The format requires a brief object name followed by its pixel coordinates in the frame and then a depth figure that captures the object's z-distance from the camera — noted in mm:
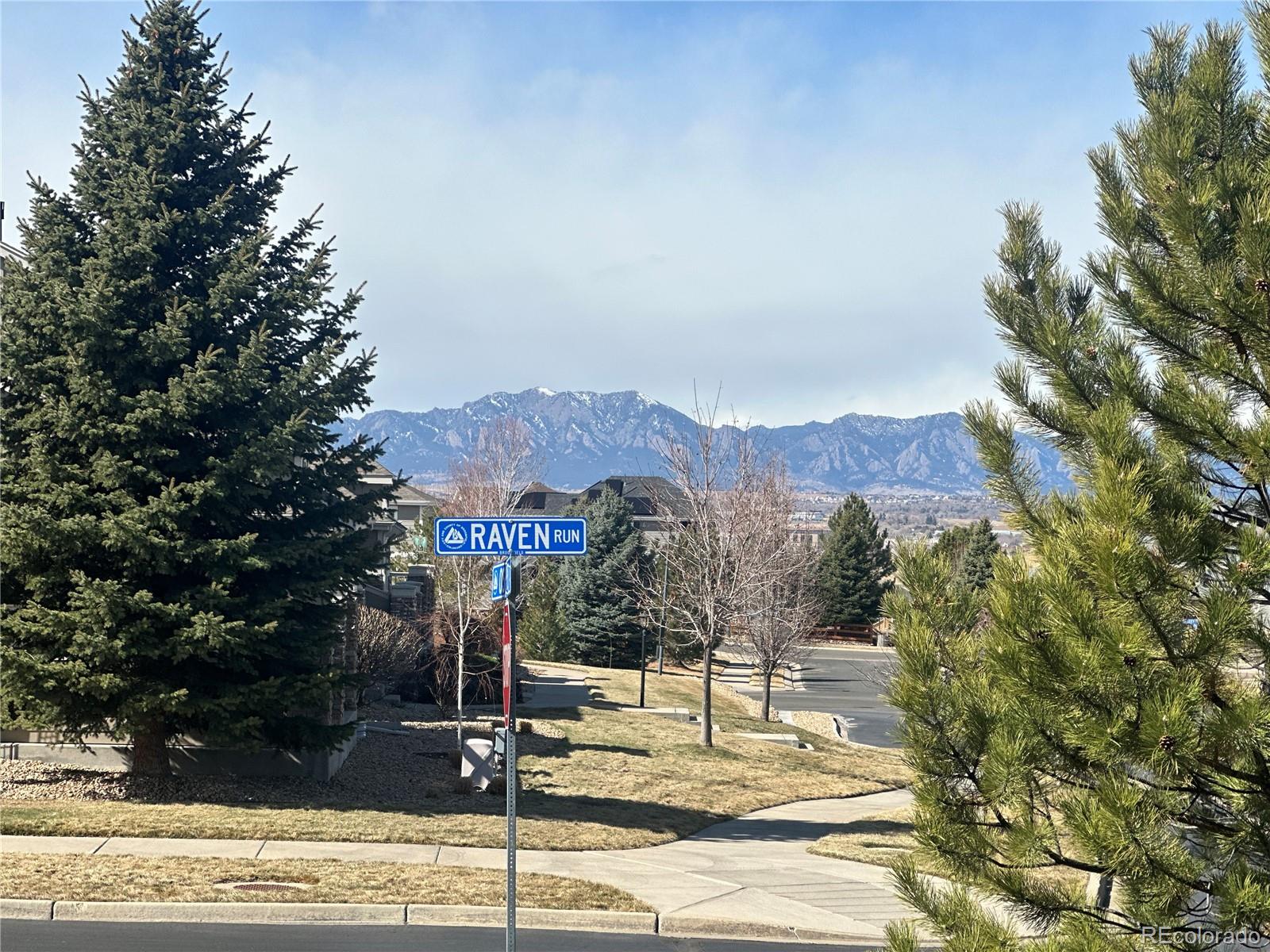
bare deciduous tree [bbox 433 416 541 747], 25948
